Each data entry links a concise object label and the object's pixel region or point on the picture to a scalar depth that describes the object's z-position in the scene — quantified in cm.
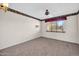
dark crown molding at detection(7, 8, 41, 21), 269
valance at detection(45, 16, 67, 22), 386
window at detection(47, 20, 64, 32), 417
